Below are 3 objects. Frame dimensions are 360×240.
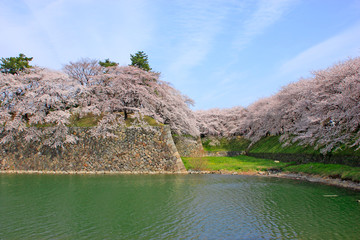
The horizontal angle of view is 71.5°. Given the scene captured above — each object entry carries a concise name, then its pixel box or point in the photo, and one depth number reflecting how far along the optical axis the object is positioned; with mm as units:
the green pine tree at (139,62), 38375
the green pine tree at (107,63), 37438
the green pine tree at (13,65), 33688
